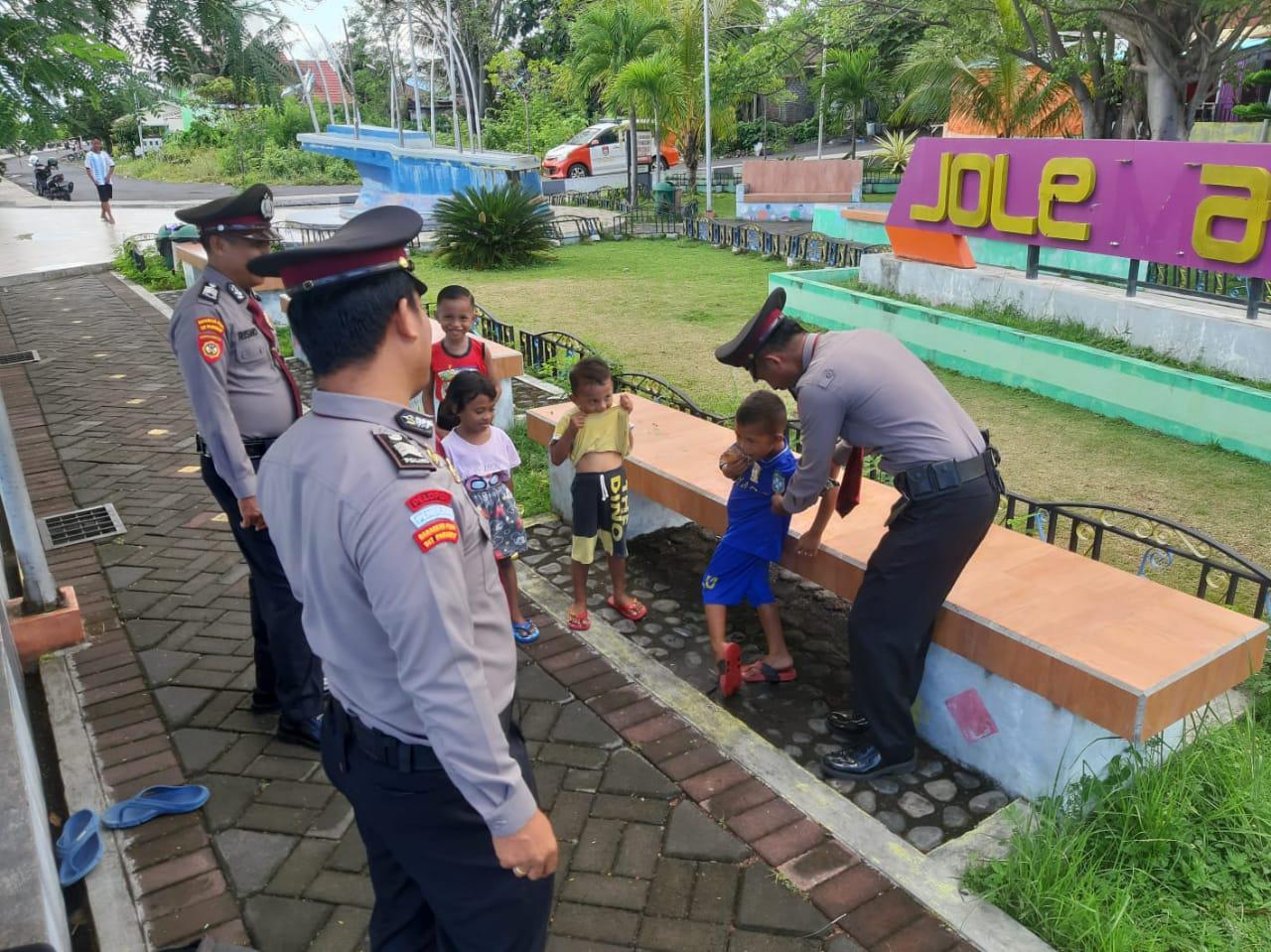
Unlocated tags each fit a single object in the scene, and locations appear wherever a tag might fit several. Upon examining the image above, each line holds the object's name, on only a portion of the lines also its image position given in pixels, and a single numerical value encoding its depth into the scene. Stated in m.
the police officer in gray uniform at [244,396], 3.46
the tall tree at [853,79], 26.80
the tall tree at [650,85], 21.59
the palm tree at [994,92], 18.22
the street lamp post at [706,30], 19.01
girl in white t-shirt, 4.19
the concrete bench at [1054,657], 3.09
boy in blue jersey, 3.84
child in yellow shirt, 4.50
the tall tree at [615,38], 23.06
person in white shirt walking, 20.95
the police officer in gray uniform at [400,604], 1.74
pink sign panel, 7.57
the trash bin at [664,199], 21.08
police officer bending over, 3.30
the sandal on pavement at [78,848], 3.07
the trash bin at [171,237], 14.99
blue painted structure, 19.50
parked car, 29.22
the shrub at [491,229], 16.03
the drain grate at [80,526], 5.76
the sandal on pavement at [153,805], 3.31
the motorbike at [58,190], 29.89
